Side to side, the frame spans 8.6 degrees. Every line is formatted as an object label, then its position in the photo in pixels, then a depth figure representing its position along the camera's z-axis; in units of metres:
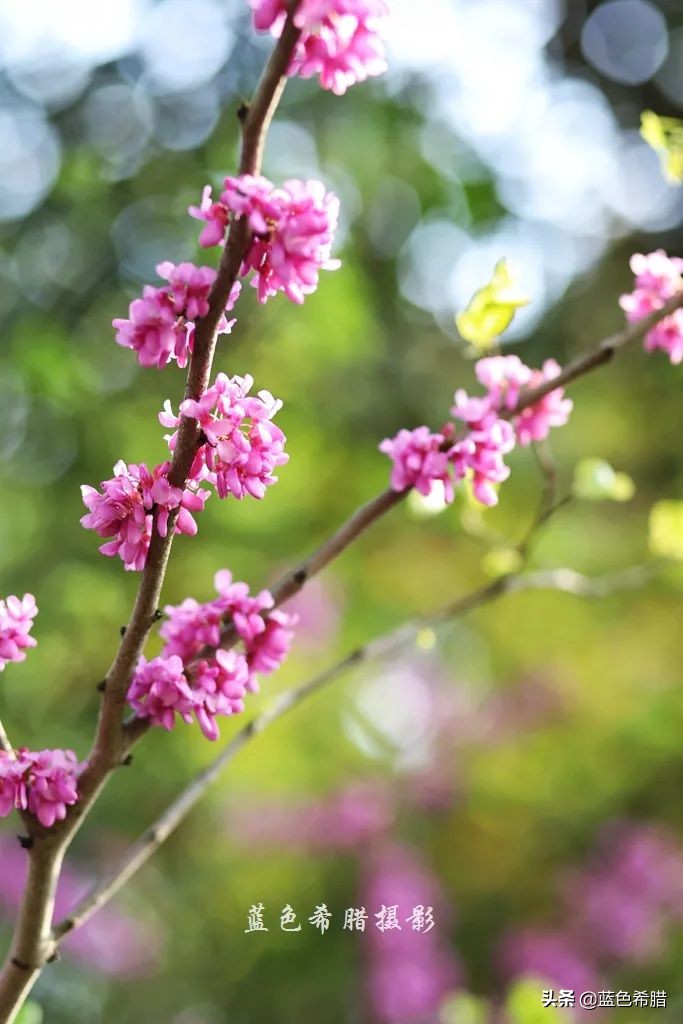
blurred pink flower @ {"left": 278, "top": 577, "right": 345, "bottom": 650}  2.91
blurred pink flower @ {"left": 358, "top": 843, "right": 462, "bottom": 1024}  2.75
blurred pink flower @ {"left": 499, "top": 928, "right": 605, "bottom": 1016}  2.80
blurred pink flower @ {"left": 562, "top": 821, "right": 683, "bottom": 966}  2.87
